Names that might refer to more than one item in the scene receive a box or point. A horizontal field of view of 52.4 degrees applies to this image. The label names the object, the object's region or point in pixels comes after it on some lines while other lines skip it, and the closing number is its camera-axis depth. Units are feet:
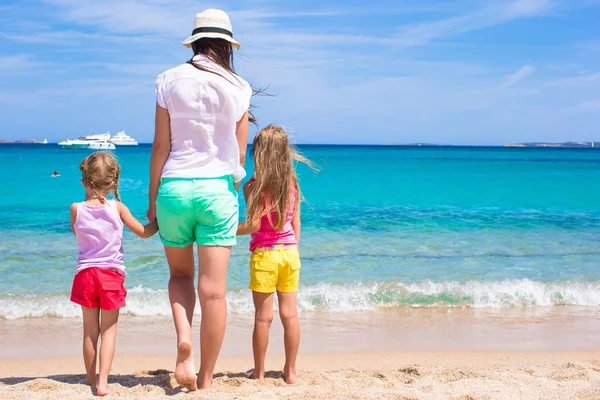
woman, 9.59
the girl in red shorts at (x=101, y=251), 10.42
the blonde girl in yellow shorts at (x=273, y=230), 11.32
